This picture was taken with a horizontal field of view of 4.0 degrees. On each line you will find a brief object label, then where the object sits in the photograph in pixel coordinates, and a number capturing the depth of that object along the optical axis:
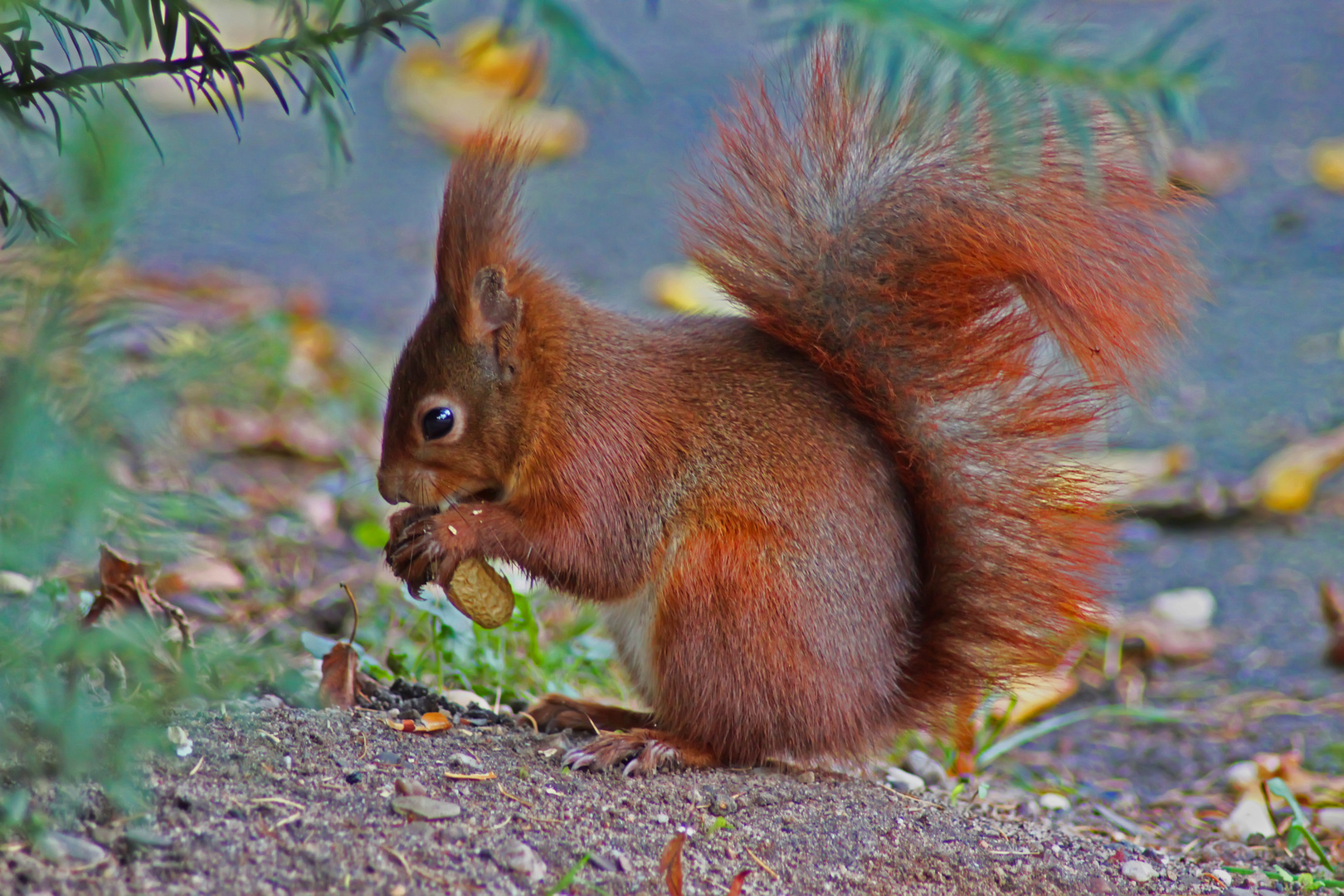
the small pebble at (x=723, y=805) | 5.02
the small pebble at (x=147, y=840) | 4.93
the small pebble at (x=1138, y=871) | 5.01
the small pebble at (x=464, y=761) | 5.01
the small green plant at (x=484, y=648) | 5.10
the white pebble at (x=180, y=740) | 4.97
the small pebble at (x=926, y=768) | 5.12
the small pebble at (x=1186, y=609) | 5.27
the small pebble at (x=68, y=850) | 4.92
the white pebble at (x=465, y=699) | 5.08
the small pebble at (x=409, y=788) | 4.98
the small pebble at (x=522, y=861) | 4.96
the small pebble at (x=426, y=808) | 4.97
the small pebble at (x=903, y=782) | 5.08
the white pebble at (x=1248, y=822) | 5.10
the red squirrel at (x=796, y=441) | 5.04
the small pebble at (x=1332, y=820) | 5.09
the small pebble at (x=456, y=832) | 4.96
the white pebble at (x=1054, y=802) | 5.11
